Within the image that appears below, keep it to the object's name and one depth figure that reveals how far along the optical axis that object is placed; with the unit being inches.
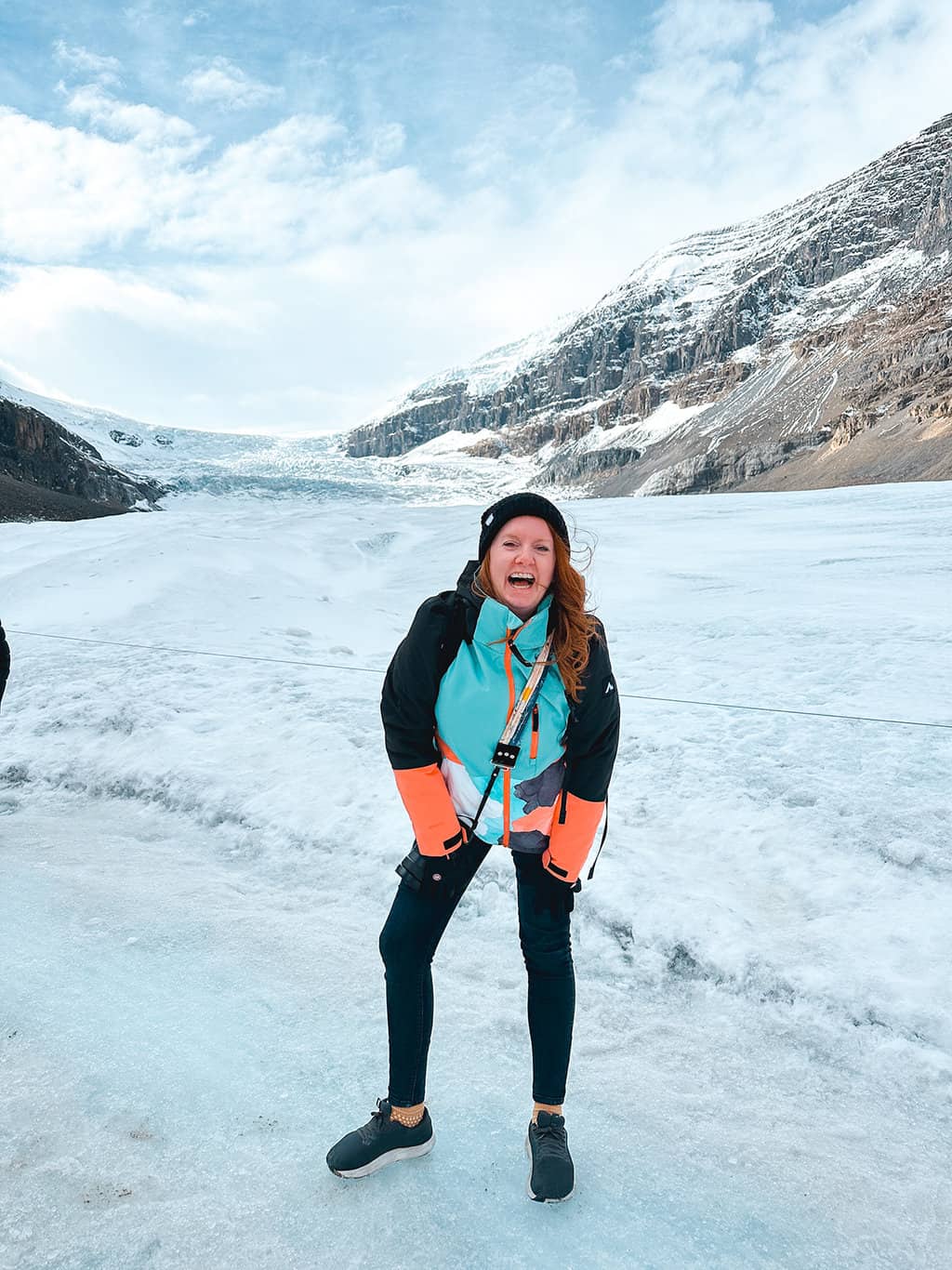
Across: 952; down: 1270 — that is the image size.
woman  74.8
